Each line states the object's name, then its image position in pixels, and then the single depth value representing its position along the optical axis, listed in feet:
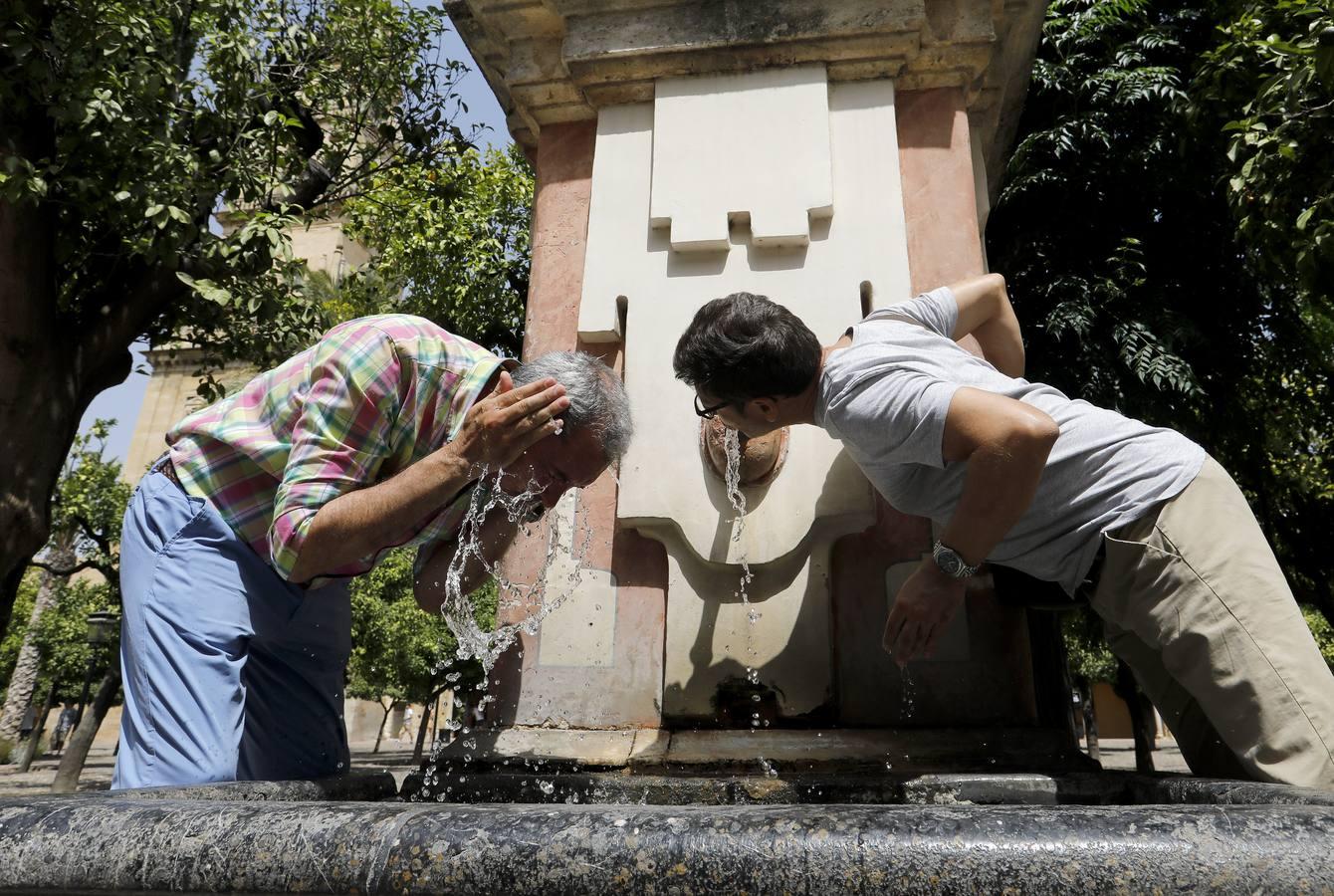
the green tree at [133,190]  19.81
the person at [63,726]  118.42
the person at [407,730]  142.41
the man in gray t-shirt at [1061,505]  6.05
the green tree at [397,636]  74.54
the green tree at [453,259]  41.37
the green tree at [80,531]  61.46
